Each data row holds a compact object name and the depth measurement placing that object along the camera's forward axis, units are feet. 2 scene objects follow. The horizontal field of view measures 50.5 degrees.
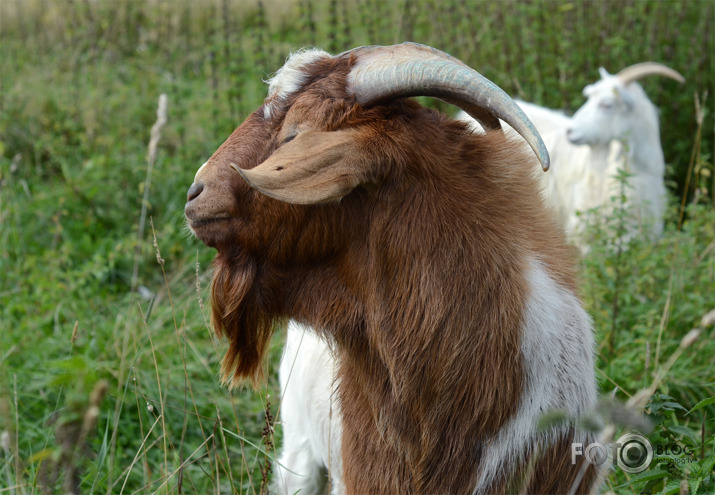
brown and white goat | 7.18
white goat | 22.22
